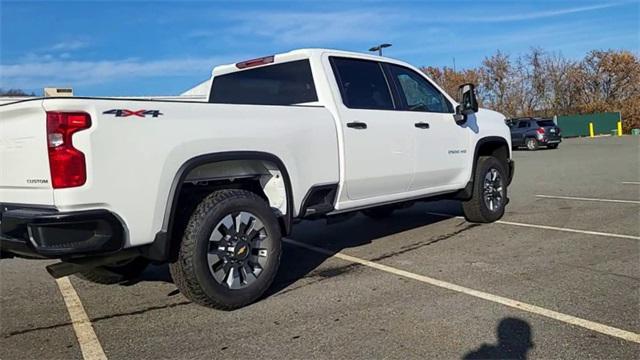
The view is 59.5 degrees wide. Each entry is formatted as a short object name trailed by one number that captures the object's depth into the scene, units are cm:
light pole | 2939
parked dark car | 2994
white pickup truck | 348
